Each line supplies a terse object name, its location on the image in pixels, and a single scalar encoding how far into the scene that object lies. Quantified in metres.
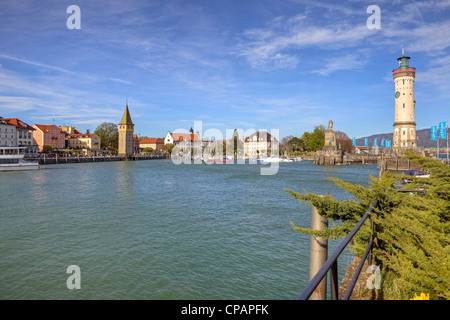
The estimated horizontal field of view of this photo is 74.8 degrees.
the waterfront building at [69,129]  137.62
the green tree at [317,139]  133.88
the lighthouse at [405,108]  74.81
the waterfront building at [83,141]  125.25
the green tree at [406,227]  4.01
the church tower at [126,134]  126.56
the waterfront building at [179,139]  180.88
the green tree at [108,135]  132.88
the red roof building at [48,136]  105.69
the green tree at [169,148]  158.00
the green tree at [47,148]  103.81
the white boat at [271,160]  120.29
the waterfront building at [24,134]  93.31
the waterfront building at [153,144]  179.88
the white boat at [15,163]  58.84
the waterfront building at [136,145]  163.57
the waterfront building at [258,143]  167.25
